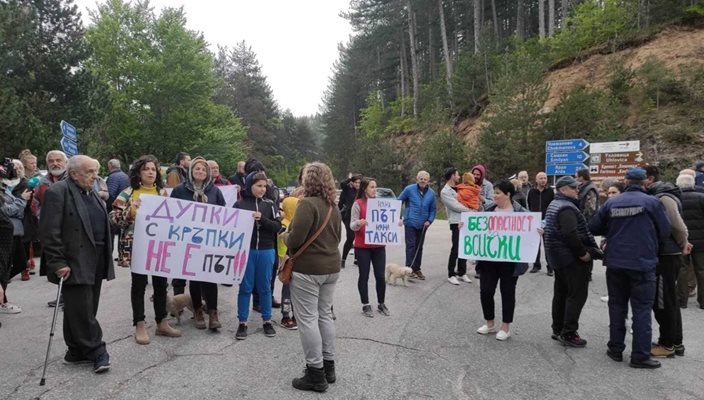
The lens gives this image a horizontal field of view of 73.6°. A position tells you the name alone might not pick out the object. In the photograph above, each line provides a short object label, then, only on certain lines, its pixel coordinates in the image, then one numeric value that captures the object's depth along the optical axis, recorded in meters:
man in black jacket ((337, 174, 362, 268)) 10.00
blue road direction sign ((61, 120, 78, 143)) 10.01
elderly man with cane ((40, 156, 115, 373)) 4.13
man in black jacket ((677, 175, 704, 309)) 6.51
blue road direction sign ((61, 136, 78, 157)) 10.02
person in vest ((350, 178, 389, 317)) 6.37
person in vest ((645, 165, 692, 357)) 5.01
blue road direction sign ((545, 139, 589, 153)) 18.36
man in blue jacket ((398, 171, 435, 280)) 8.48
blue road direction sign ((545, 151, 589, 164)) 18.39
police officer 4.71
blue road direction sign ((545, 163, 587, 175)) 18.54
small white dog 8.15
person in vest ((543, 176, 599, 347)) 5.09
